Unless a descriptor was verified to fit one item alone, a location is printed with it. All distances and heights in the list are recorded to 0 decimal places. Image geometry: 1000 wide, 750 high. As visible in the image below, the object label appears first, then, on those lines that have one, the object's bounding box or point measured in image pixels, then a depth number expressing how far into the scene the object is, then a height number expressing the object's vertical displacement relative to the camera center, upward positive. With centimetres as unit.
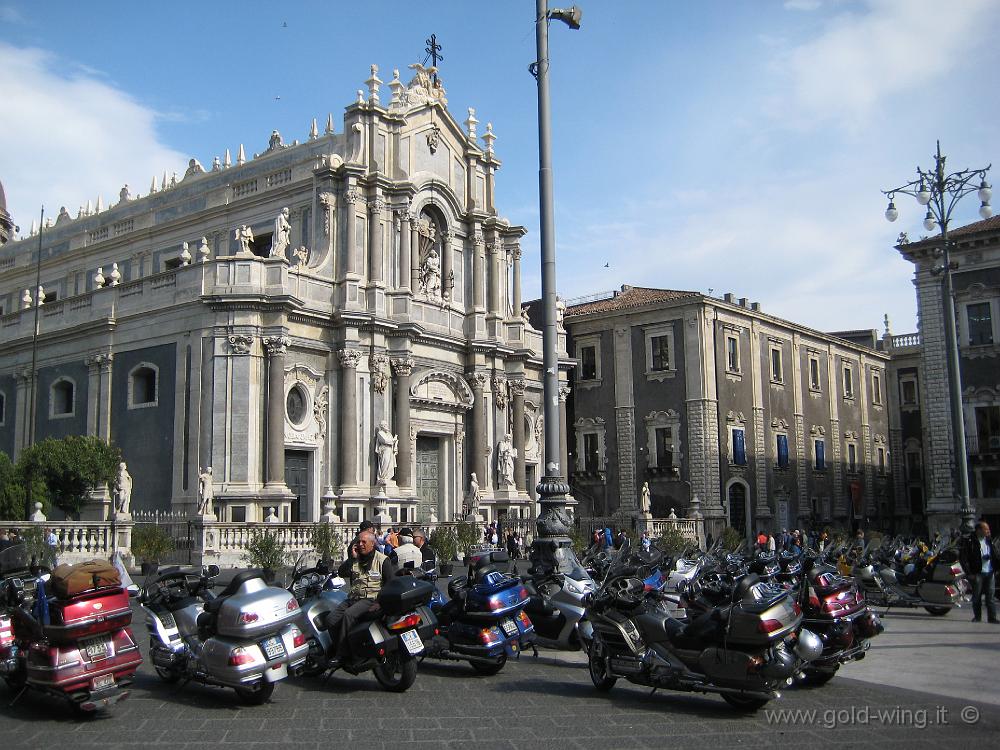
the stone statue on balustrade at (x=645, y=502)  3603 -78
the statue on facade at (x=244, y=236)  3028 +789
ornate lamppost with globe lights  1984 +534
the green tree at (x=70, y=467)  2802 +70
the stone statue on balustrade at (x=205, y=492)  2688 -11
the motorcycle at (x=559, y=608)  1215 -159
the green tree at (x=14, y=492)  2716 -1
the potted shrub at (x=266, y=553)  2231 -152
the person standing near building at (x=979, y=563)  1458 -132
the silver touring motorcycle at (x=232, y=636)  881 -141
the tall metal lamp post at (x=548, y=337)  1376 +223
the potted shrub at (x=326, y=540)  2459 -138
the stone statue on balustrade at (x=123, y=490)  2441 +0
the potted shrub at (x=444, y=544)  2694 -168
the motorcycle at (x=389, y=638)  954 -152
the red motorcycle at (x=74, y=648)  838 -139
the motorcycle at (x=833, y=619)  962 -143
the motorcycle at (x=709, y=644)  833 -150
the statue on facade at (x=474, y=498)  3495 -50
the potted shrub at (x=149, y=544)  2375 -136
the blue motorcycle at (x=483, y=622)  1054 -154
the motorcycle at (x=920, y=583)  1541 -173
